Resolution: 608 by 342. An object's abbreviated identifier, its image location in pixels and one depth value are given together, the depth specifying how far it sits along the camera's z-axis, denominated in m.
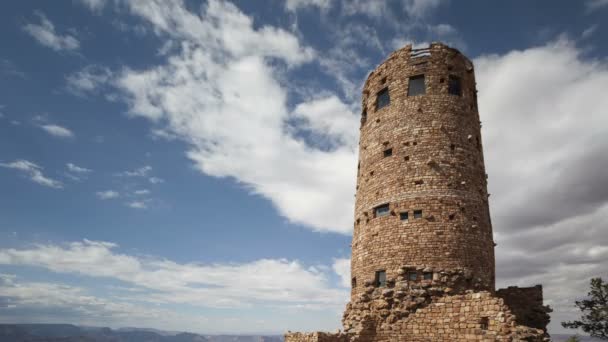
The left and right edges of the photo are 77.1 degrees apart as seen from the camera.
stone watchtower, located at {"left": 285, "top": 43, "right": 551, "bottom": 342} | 16.36
